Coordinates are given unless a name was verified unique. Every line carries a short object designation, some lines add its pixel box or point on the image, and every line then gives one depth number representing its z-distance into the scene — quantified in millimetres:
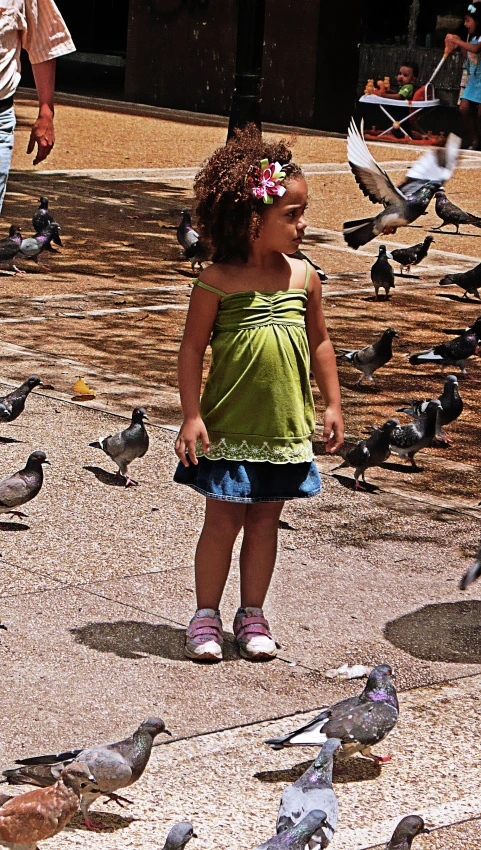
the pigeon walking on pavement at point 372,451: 6945
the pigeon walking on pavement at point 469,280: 11719
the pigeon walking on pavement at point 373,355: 8695
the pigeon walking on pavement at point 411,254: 12680
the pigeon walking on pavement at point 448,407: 7871
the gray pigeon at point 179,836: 3453
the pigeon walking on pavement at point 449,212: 14477
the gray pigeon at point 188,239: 12219
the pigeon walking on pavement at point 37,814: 3477
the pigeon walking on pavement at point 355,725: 4145
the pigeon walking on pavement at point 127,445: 6727
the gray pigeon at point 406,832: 3564
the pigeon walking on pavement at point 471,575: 4965
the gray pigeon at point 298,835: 3418
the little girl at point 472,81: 20750
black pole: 13297
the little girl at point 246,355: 4855
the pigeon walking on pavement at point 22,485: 6000
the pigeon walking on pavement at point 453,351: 9125
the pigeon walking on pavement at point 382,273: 11227
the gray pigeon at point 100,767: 3779
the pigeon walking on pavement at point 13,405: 7311
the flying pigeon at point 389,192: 10438
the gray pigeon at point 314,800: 3555
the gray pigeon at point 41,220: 12352
